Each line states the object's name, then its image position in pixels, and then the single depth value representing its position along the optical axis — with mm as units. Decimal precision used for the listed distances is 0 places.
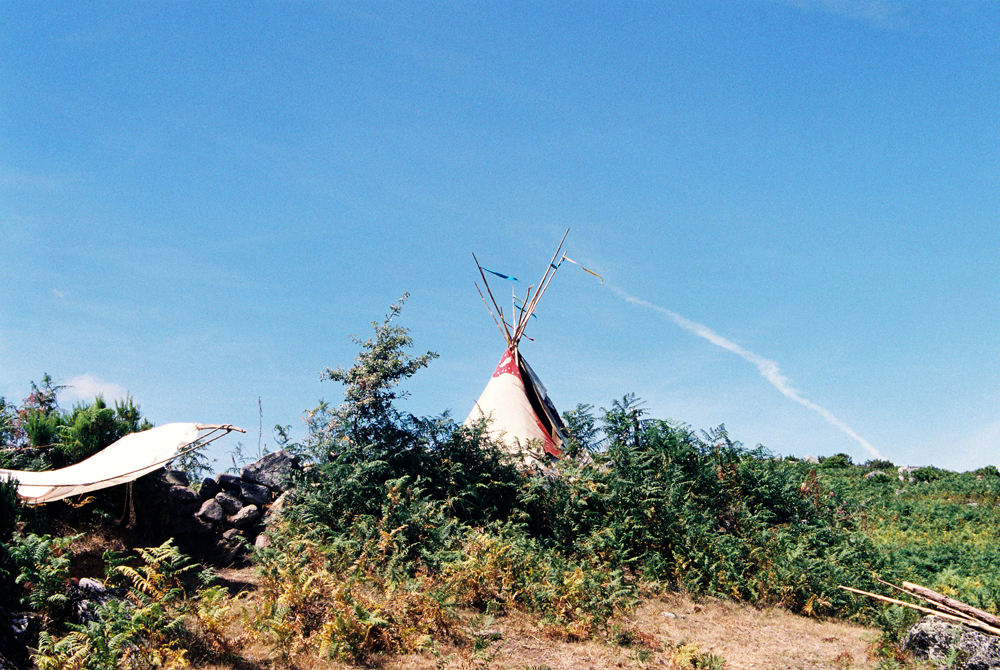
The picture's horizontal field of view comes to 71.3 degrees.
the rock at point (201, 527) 9914
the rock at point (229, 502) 10180
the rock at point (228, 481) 10430
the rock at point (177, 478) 10273
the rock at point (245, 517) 10070
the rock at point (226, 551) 9609
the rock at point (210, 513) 10023
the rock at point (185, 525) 9739
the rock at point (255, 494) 10391
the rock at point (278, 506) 9876
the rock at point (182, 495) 10008
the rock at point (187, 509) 9938
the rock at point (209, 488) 10312
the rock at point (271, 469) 10578
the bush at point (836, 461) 28750
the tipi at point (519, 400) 14492
